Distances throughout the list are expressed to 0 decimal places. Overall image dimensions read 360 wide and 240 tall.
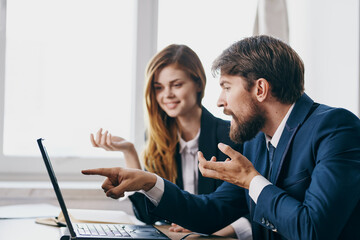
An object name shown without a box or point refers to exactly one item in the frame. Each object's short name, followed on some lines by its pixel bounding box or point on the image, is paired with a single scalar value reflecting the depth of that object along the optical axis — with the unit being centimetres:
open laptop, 106
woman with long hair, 202
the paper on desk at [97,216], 143
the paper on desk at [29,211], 165
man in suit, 111
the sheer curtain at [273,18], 261
